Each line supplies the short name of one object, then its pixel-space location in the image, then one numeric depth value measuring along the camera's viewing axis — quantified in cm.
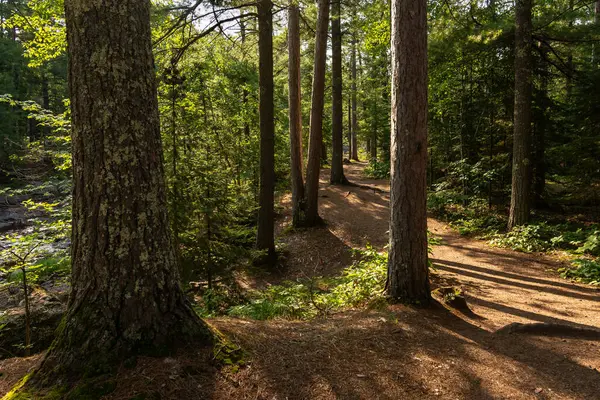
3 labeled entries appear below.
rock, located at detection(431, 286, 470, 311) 519
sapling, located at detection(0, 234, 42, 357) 448
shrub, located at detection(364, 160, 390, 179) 2140
